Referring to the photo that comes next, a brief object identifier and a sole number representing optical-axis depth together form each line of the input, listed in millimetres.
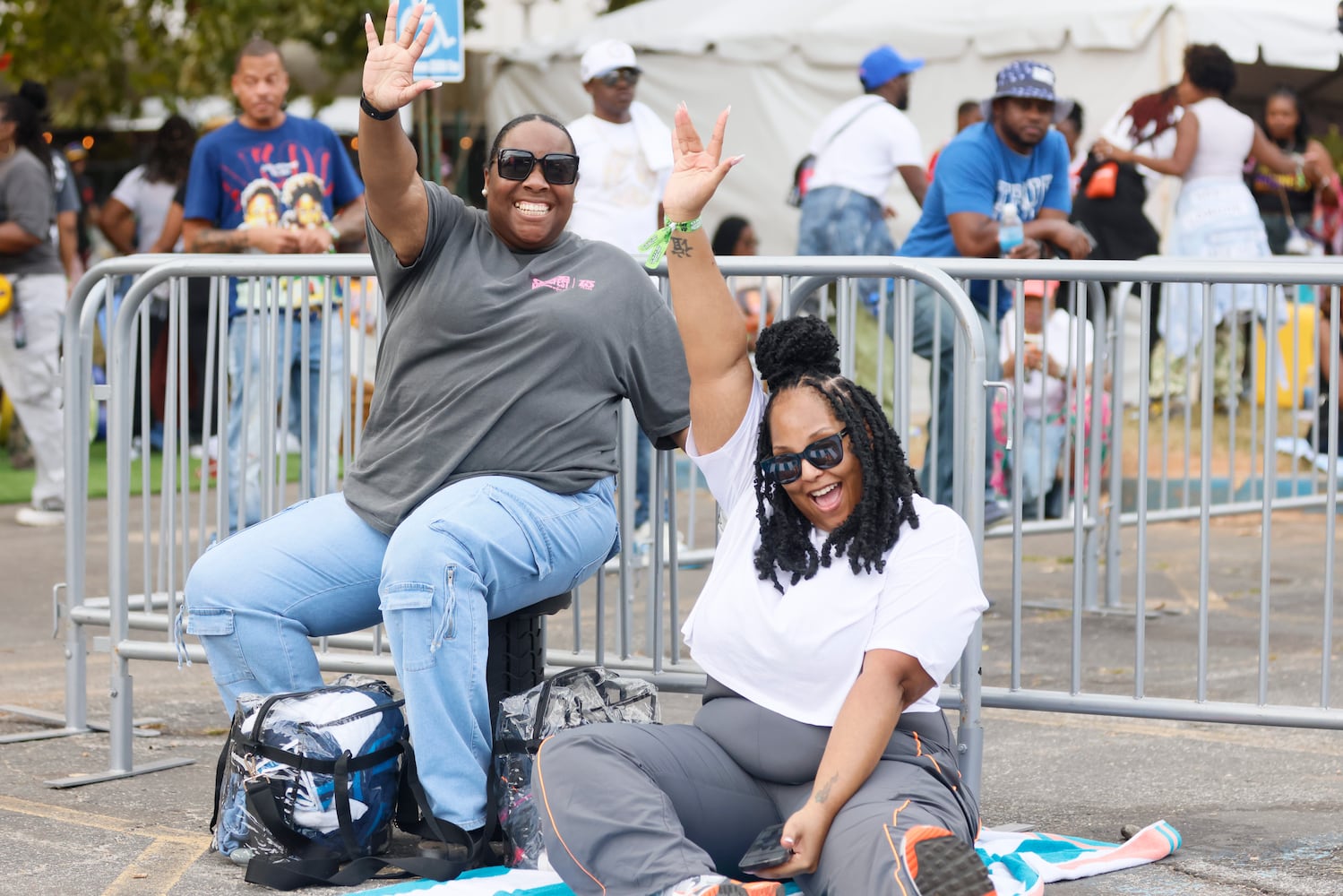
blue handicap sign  8539
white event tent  12906
